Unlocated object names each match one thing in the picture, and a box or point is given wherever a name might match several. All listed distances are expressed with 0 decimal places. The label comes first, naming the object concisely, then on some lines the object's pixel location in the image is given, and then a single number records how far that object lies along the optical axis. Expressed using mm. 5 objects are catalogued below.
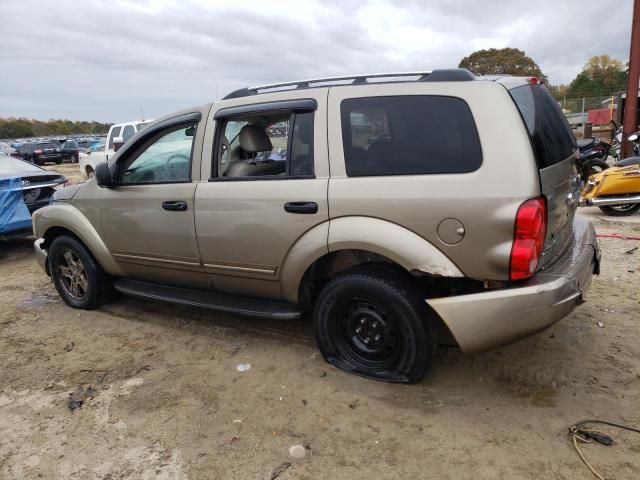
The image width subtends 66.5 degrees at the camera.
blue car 7047
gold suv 2643
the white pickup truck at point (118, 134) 14359
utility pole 10258
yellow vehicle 7172
